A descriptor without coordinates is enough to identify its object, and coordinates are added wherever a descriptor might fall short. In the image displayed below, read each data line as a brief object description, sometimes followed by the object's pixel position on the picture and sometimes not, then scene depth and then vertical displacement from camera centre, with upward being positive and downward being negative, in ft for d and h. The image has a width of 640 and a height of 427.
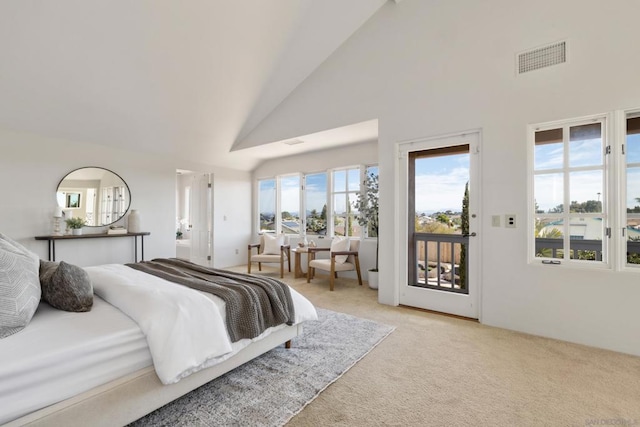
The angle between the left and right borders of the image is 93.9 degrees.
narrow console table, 12.85 -1.07
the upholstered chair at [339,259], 15.39 -2.46
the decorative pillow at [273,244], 19.17 -1.99
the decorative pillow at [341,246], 16.24 -1.80
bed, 4.20 -2.34
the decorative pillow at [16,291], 4.76 -1.33
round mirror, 13.87 +0.87
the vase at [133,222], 15.55 -0.45
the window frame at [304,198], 17.20 +1.07
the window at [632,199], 8.32 +0.38
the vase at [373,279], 14.97 -3.34
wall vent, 8.96 +4.82
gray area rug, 5.56 -3.78
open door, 20.30 -0.39
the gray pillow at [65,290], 5.87 -1.52
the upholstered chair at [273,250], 18.07 -2.37
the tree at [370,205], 15.92 +0.44
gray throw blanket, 6.63 -1.98
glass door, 10.76 -0.43
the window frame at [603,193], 8.38 +0.58
